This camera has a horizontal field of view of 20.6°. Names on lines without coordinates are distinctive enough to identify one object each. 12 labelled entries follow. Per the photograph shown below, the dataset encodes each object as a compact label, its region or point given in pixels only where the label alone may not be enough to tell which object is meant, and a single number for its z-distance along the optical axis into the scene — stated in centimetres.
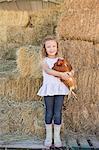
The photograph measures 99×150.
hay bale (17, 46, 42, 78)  282
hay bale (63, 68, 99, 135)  279
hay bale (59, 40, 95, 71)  284
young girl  256
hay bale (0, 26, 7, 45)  402
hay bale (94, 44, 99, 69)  286
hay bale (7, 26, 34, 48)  397
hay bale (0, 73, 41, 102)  284
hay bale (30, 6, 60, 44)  395
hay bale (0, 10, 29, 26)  403
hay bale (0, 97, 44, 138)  270
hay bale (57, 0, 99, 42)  286
